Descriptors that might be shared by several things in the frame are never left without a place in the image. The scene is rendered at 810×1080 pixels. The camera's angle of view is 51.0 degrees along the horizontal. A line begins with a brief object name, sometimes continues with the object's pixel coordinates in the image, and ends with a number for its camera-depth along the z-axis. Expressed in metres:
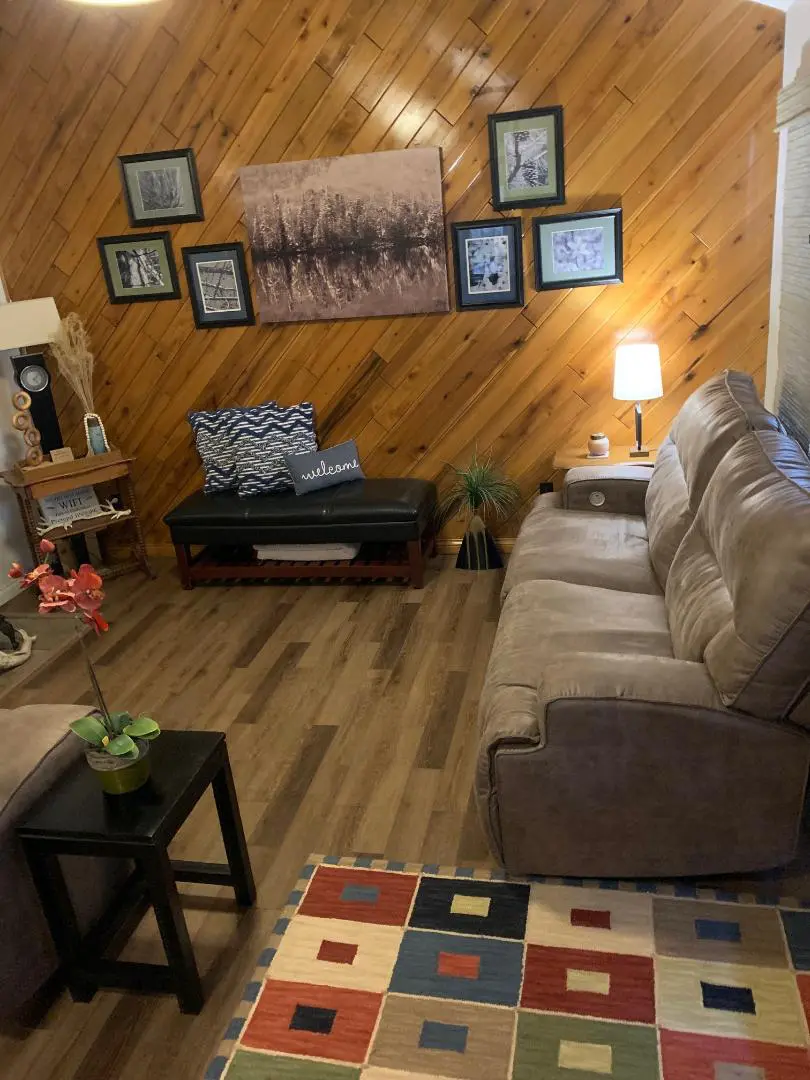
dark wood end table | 1.85
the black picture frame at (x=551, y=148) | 3.87
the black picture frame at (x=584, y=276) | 3.96
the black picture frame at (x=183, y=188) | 4.29
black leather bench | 4.09
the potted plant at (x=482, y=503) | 4.28
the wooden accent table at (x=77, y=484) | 4.29
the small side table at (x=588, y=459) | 3.94
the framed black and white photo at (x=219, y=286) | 4.40
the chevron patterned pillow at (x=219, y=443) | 4.47
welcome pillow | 4.31
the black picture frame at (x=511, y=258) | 4.07
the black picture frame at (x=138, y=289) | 4.46
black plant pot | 4.29
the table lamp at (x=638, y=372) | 3.83
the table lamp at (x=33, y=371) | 4.23
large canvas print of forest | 4.10
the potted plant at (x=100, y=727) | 1.85
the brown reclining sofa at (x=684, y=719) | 1.97
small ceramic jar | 4.05
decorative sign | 4.47
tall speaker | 4.40
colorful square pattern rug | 1.80
